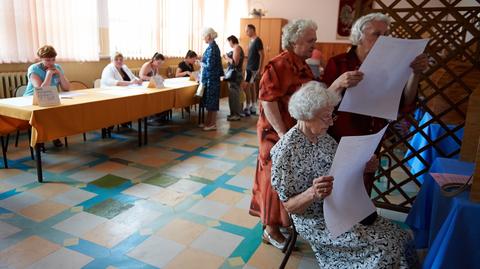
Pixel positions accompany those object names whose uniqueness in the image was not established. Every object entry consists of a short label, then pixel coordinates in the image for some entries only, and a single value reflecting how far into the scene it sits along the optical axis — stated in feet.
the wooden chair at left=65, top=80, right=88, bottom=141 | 14.08
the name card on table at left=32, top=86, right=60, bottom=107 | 9.73
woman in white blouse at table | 14.46
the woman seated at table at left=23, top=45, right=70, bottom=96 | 11.12
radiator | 13.68
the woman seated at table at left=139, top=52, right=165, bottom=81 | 16.42
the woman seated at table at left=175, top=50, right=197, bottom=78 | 19.15
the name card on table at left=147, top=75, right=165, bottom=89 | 14.57
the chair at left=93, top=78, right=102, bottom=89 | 15.56
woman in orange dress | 6.11
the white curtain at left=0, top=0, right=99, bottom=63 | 13.46
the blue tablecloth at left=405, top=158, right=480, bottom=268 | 4.17
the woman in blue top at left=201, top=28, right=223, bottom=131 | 16.14
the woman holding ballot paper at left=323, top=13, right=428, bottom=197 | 5.46
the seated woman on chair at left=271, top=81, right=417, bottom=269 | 4.66
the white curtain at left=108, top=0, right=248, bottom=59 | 18.69
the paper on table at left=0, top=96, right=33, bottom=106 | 9.98
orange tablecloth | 9.52
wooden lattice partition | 6.90
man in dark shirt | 20.61
